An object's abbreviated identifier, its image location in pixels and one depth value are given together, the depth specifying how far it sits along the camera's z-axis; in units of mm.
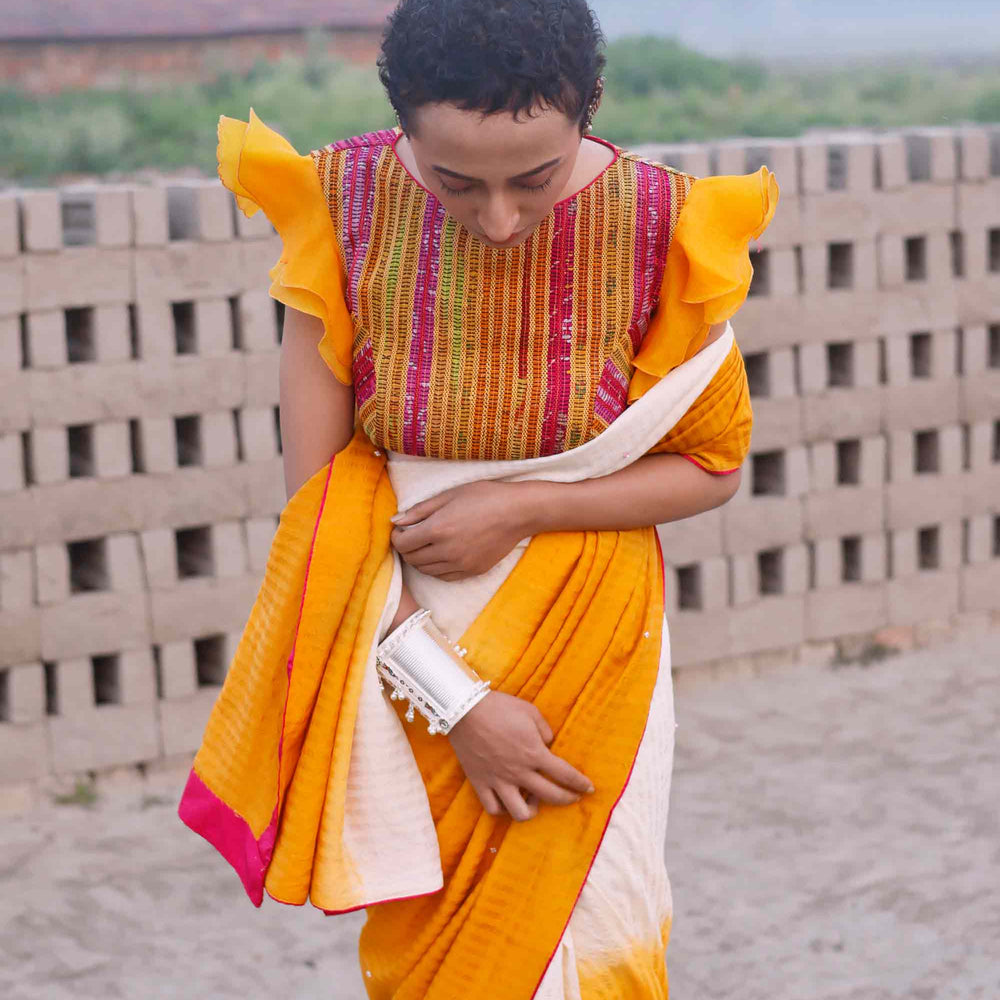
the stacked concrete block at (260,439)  3451
